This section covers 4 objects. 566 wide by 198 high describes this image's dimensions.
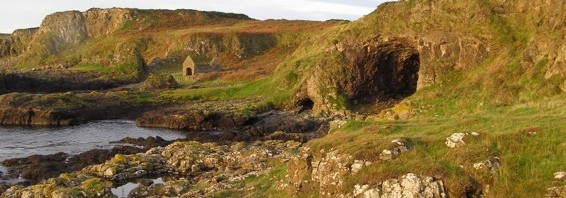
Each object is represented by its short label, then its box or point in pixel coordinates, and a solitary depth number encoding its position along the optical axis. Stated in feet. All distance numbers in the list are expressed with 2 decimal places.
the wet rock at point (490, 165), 61.46
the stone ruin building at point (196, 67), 351.17
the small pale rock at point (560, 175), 57.31
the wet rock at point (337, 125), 92.09
